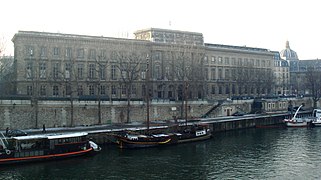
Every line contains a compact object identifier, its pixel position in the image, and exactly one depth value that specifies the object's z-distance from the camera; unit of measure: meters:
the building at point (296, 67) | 133.26
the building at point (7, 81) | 77.81
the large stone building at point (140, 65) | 72.38
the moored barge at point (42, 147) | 40.56
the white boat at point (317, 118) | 75.25
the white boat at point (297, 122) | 73.71
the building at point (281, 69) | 139.21
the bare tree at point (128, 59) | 77.71
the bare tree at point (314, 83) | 101.81
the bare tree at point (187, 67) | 81.44
